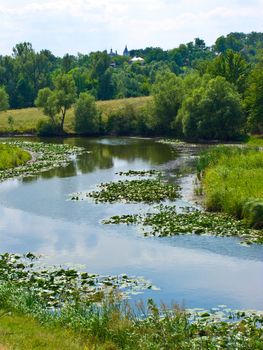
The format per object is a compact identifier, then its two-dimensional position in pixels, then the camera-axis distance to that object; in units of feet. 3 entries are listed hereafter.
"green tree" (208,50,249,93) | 339.77
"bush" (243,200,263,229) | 110.32
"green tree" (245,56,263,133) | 290.64
